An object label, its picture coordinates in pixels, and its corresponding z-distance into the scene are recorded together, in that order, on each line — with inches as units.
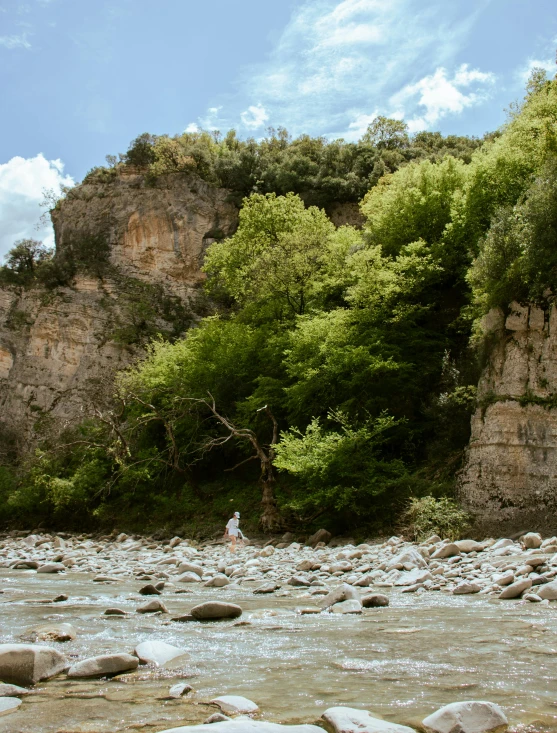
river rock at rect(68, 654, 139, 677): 167.0
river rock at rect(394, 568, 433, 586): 367.6
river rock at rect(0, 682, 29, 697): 150.5
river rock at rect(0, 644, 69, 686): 162.6
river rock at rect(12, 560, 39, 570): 571.2
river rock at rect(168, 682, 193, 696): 147.9
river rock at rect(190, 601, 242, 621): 269.4
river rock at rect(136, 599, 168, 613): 288.4
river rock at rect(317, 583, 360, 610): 299.4
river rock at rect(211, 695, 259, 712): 134.6
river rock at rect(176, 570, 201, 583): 439.2
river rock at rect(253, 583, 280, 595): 367.9
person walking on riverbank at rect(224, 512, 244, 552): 666.9
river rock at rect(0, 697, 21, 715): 136.1
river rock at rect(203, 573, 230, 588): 414.8
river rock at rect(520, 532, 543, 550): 457.4
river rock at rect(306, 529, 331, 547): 655.1
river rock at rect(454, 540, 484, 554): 478.3
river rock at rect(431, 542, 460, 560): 462.6
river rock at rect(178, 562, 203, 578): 476.1
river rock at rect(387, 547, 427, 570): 422.0
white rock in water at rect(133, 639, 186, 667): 180.2
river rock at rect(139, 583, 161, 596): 367.2
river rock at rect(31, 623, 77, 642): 215.9
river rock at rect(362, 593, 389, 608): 294.5
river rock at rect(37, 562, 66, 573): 536.4
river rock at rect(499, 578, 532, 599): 296.4
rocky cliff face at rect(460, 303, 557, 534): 556.1
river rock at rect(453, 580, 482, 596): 326.0
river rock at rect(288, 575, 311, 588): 397.7
